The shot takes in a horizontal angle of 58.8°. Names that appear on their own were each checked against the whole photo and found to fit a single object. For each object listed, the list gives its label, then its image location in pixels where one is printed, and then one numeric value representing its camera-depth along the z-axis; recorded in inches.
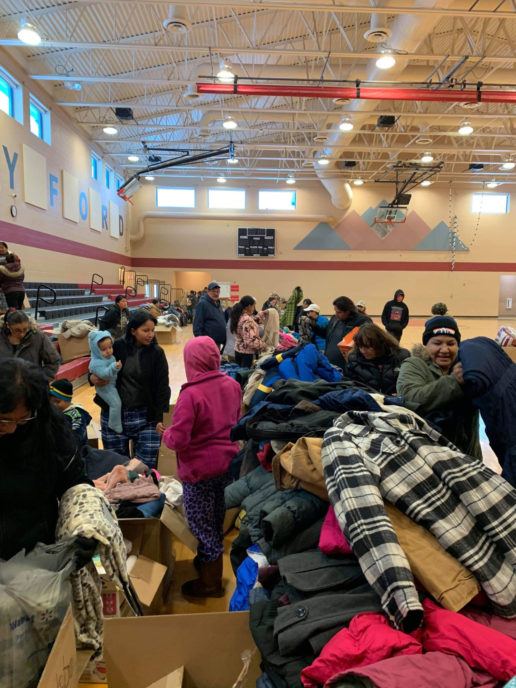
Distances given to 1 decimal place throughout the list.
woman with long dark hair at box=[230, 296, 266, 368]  211.6
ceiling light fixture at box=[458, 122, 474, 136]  426.0
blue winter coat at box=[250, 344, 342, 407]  121.6
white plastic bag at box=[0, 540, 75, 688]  44.3
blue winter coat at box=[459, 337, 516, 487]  66.9
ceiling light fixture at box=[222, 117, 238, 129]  416.5
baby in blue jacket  124.7
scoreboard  773.9
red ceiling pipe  332.8
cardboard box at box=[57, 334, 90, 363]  308.5
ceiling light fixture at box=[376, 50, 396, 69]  296.0
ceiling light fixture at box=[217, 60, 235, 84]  320.8
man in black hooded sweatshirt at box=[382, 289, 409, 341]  326.3
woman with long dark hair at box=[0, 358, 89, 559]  52.6
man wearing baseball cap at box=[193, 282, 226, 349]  230.8
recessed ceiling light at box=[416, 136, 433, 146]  531.7
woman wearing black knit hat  73.8
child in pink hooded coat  92.4
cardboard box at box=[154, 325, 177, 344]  492.4
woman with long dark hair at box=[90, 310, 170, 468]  122.3
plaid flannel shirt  42.9
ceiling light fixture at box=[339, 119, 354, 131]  433.8
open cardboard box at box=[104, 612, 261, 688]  55.7
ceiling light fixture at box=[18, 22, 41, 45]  265.0
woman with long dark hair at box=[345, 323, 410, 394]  105.4
